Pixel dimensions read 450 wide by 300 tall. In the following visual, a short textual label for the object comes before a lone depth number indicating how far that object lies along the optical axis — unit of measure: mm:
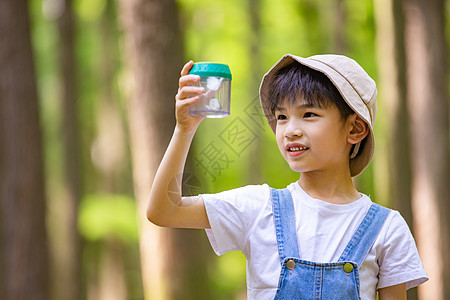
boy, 3994
